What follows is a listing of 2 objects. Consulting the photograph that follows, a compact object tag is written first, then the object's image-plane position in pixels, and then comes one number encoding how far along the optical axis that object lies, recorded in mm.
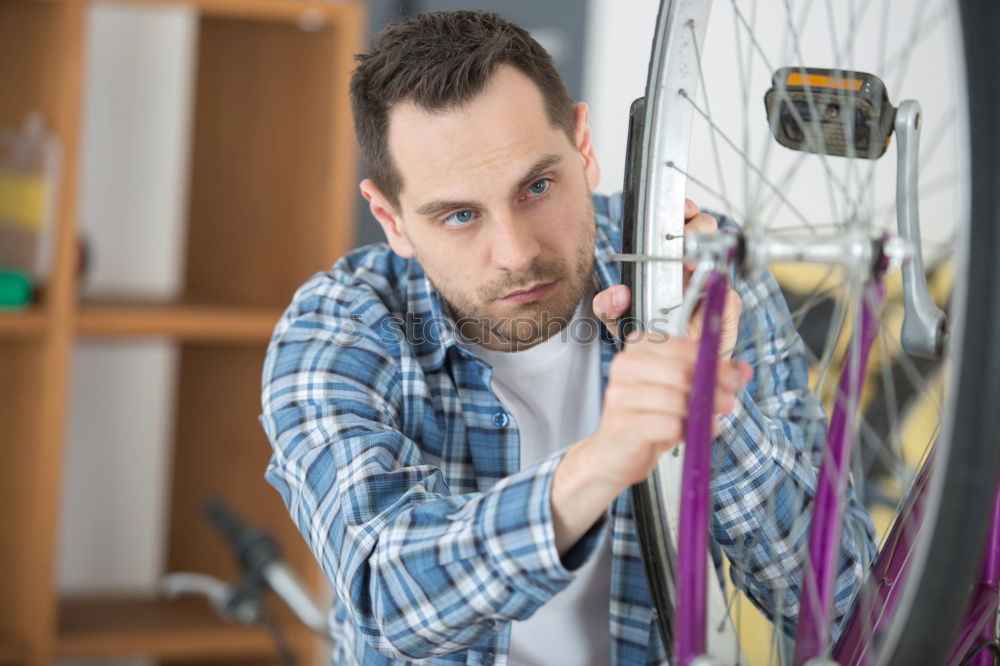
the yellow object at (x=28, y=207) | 2193
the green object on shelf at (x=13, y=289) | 2175
